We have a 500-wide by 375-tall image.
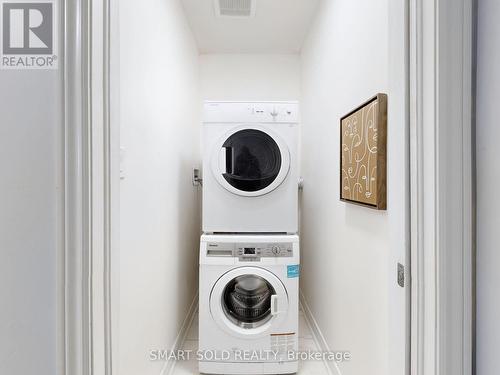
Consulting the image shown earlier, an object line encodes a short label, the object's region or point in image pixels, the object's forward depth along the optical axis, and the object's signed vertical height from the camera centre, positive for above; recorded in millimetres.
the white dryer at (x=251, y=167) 2072 +124
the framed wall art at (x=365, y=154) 1149 +132
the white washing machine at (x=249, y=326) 1887 -830
